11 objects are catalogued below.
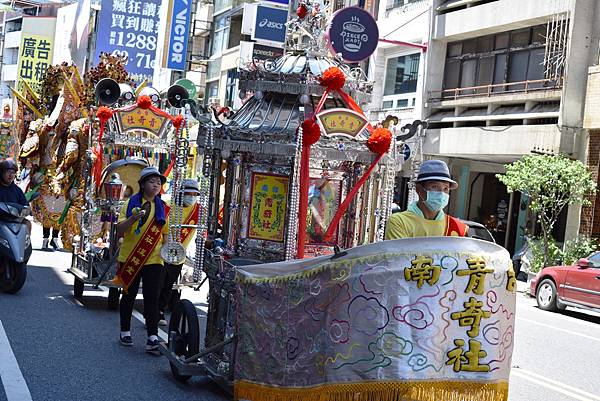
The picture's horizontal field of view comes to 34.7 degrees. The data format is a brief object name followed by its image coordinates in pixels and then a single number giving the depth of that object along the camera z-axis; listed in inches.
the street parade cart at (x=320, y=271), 216.2
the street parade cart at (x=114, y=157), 508.1
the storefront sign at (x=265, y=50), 1325.0
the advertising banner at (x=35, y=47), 1867.9
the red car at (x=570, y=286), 661.3
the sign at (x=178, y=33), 1322.6
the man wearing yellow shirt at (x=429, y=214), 241.4
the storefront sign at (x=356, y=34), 957.2
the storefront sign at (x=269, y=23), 1155.3
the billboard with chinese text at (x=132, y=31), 1187.9
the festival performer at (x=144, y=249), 359.9
